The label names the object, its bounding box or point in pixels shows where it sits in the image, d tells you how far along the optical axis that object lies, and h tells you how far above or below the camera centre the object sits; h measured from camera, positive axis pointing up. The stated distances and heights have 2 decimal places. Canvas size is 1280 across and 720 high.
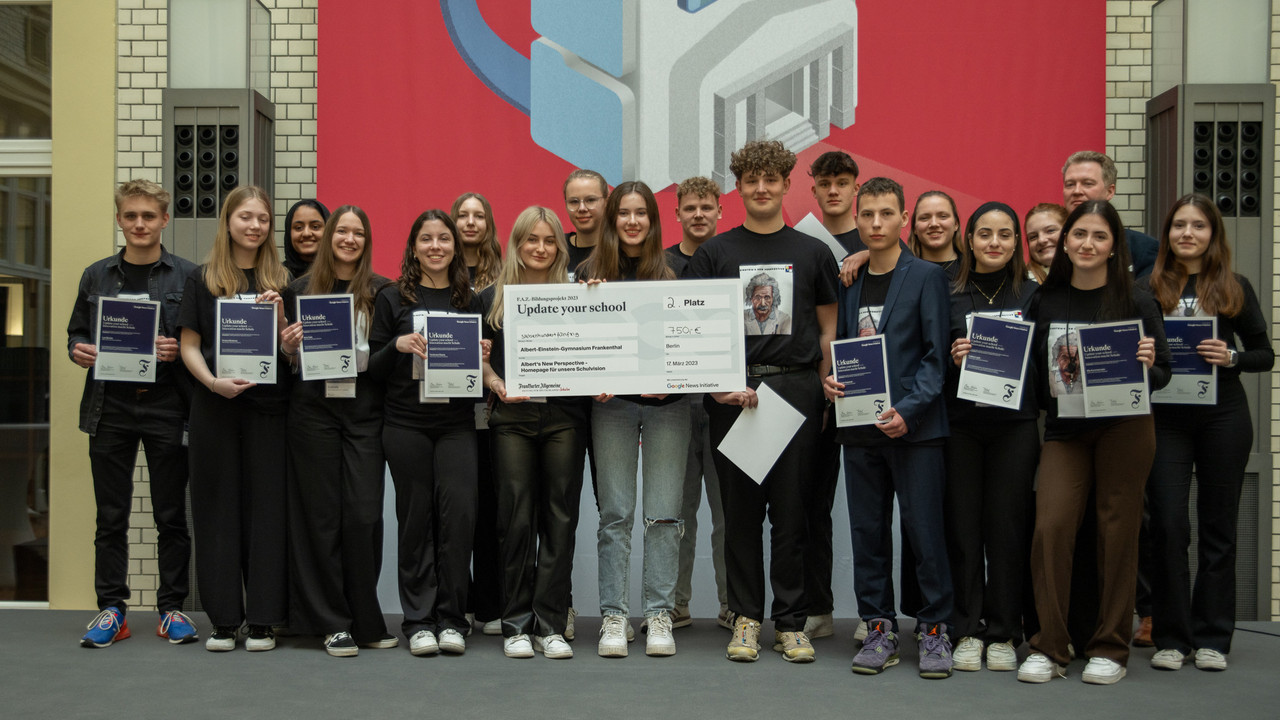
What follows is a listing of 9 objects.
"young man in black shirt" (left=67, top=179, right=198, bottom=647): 4.23 -0.31
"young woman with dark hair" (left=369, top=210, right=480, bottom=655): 3.94 -0.39
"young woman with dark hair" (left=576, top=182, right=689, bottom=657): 3.98 -0.42
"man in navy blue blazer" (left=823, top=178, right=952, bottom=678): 3.66 -0.30
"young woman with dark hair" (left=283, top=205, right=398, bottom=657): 3.97 -0.51
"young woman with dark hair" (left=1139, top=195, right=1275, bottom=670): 3.84 -0.36
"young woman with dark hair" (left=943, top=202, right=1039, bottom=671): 3.74 -0.48
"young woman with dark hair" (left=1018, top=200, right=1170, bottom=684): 3.60 -0.36
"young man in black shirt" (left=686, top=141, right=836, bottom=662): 3.84 -0.14
